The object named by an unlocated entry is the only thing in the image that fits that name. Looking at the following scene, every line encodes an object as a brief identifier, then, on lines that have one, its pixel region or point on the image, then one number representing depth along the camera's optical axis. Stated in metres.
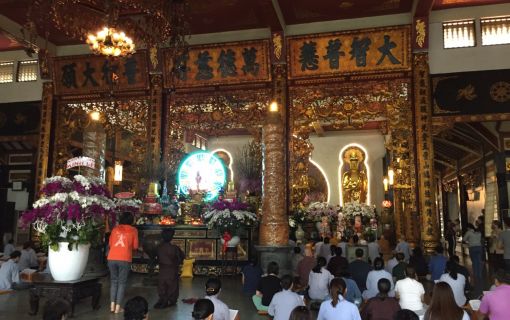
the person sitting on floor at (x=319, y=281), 5.78
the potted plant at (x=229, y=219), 8.88
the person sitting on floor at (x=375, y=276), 5.24
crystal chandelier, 7.23
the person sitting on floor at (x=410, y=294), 4.42
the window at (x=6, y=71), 12.58
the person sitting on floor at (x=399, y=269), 5.90
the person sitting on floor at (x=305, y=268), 6.55
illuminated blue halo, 13.34
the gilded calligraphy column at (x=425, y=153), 9.40
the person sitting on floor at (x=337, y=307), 3.55
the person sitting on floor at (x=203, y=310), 2.74
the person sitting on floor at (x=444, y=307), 3.20
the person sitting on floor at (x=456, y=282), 5.13
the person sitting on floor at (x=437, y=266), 6.59
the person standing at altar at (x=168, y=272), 6.21
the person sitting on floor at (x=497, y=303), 3.66
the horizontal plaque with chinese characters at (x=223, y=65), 10.63
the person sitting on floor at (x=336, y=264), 5.86
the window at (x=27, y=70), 12.42
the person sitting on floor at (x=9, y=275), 7.36
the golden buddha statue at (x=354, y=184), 17.05
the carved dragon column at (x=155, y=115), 11.03
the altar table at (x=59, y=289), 5.44
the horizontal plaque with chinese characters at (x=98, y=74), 11.31
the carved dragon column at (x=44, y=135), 11.63
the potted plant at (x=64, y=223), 5.62
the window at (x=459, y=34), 9.94
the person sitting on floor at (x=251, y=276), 6.84
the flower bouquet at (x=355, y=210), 11.40
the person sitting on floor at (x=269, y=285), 5.40
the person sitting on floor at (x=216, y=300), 3.73
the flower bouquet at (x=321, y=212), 11.29
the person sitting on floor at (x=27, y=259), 8.58
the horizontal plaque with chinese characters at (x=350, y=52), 9.93
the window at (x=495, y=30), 9.75
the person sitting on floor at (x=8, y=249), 9.35
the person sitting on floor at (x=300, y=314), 2.80
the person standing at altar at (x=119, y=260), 5.74
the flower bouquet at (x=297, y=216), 10.37
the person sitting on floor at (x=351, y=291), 5.20
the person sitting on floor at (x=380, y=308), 3.76
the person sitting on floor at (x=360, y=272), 6.17
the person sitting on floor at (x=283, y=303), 4.32
